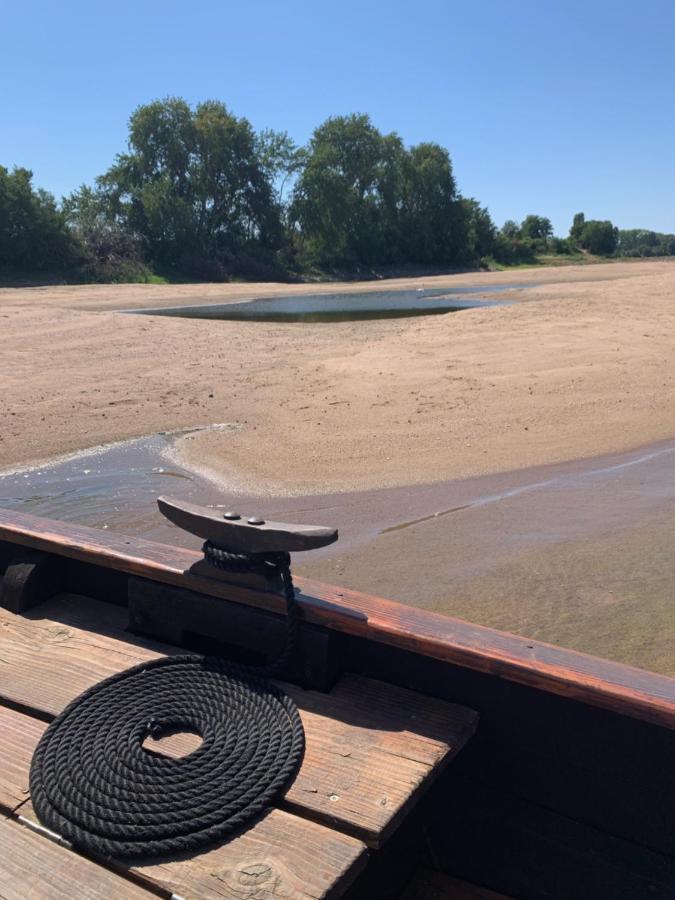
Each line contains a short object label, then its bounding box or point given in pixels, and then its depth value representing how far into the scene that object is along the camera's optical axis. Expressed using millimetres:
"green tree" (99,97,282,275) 49031
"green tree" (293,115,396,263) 56938
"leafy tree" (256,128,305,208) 56438
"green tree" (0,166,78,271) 39094
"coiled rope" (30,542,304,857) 1703
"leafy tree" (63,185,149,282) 41781
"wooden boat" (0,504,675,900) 1624
